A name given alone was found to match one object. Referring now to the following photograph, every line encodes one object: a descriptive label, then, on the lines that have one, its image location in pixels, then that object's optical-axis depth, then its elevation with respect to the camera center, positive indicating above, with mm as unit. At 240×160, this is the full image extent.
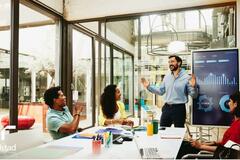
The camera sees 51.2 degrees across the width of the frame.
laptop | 1657 -484
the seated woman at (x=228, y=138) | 2205 -497
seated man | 2566 -346
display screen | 4047 -15
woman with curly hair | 3221 -278
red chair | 3494 -676
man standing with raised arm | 3885 -142
